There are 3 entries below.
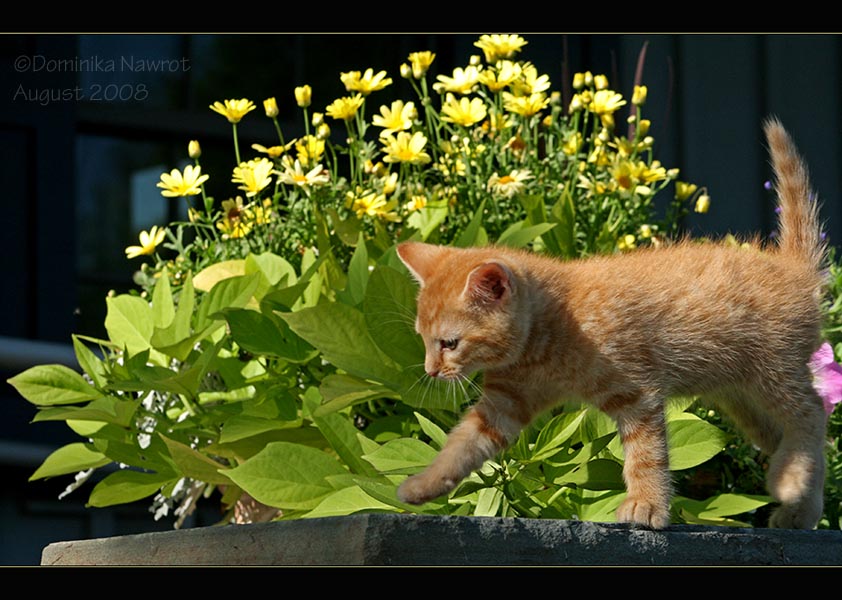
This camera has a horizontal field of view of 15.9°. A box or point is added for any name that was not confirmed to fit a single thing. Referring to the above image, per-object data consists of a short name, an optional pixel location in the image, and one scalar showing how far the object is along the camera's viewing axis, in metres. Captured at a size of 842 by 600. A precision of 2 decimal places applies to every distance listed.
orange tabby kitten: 1.81
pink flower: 1.94
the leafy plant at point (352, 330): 1.87
